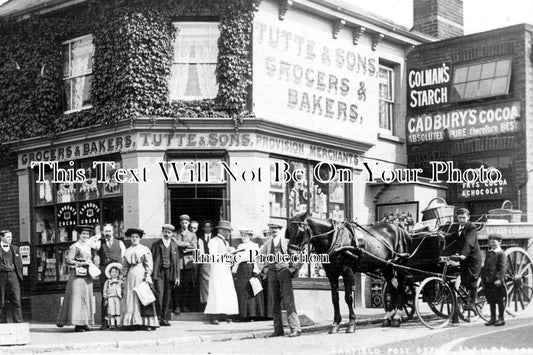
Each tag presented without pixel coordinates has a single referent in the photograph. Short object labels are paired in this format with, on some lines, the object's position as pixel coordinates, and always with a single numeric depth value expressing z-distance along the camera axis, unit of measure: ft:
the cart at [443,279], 48.65
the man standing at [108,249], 54.54
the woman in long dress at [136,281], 50.37
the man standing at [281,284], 46.37
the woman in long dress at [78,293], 51.44
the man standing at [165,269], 54.08
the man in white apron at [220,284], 55.36
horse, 45.91
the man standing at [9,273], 54.13
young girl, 52.06
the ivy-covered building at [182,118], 59.93
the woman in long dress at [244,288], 56.39
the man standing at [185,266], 57.47
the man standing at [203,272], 56.59
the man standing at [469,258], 48.93
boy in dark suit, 47.09
